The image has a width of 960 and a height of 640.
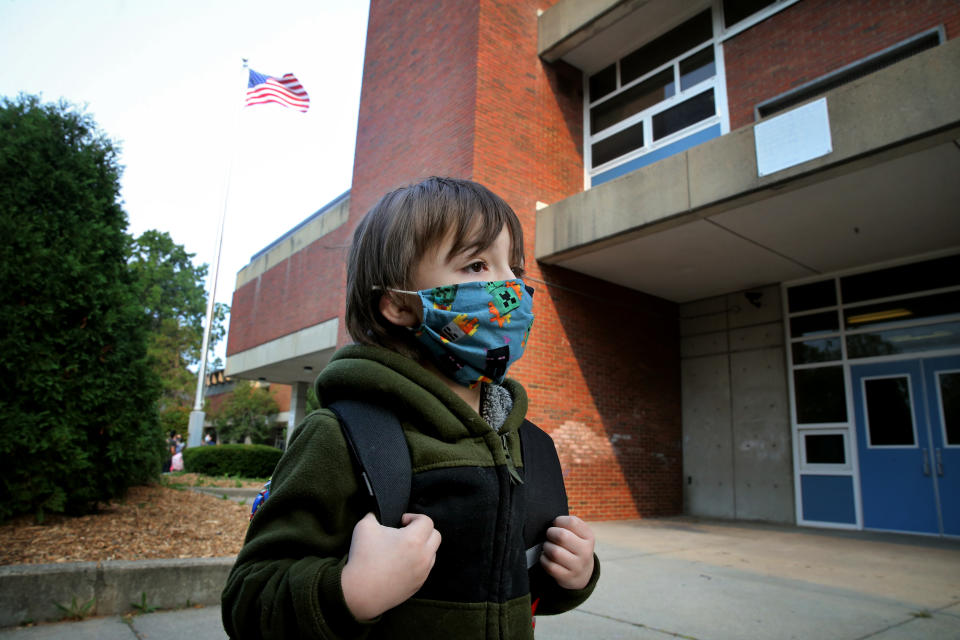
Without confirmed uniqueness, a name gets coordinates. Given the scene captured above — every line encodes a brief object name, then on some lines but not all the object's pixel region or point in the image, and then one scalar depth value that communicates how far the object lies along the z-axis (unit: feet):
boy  3.43
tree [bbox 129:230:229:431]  81.15
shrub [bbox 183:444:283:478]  55.01
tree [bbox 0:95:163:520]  14.37
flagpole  69.87
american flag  52.95
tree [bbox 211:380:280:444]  107.34
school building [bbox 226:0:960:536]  24.90
